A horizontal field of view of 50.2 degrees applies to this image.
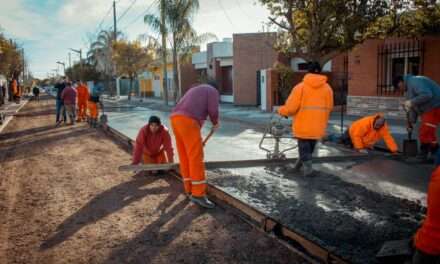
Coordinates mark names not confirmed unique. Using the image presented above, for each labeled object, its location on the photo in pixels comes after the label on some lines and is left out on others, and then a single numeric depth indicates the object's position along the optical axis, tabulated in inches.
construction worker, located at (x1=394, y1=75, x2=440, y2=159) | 317.7
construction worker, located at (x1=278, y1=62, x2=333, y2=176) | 267.6
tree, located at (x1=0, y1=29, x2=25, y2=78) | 1182.9
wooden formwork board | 156.3
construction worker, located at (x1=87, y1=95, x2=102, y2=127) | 649.6
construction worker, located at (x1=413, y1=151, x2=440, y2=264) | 108.0
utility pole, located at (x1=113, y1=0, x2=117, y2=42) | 1630.8
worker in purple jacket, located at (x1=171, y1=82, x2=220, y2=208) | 225.3
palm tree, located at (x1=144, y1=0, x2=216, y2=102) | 1032.2
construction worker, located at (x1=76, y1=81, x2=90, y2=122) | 707.4
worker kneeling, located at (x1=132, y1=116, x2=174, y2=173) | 289.4
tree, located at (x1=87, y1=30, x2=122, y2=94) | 2001.2
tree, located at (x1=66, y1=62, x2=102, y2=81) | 2578.7
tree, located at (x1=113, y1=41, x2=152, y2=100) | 1663.4
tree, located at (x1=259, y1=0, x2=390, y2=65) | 536.7
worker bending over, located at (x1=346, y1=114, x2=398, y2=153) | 354.3
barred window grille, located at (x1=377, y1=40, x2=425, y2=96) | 614.1
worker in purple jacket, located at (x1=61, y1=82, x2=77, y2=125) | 679.7
